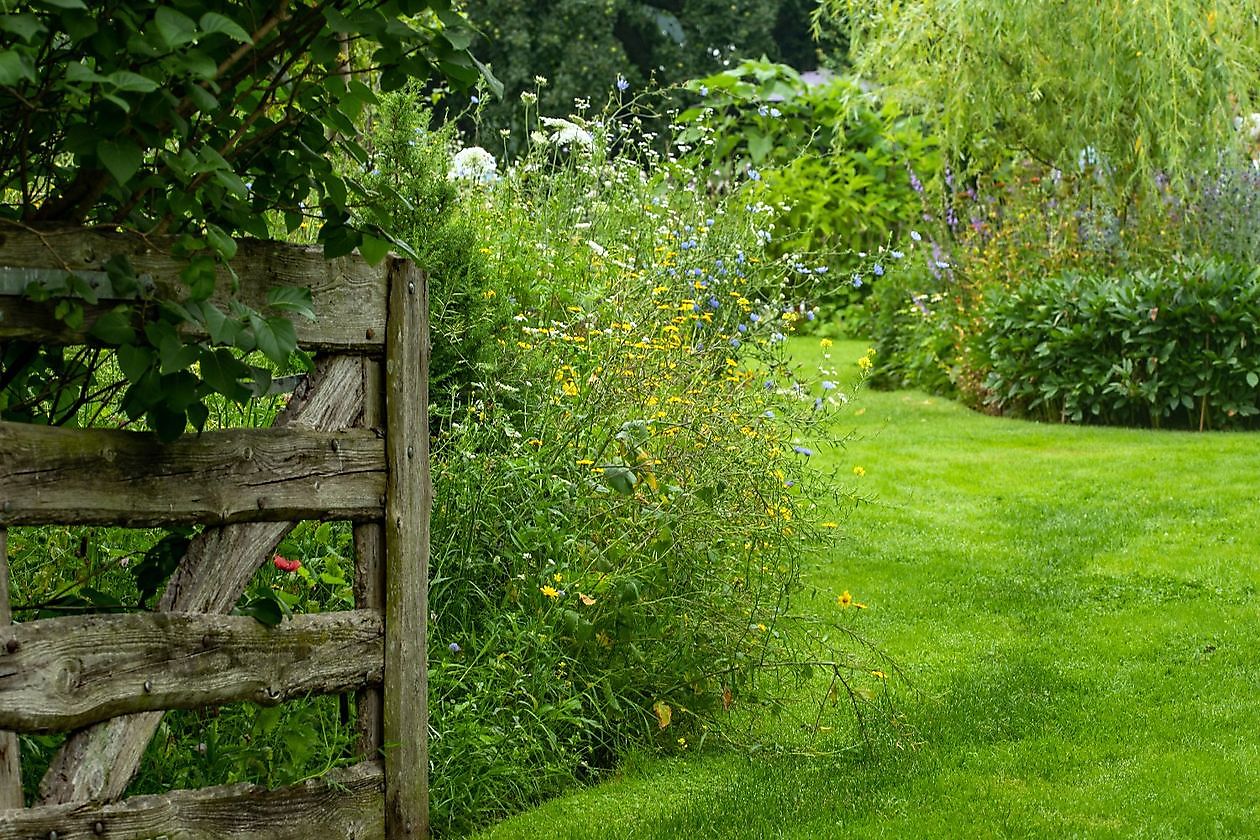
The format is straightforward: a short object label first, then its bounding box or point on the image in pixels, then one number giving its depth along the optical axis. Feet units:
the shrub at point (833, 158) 53.11
